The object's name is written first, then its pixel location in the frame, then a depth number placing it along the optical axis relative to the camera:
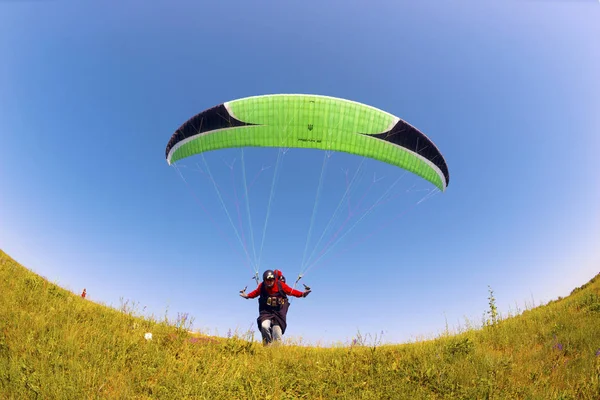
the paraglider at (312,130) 11.49
